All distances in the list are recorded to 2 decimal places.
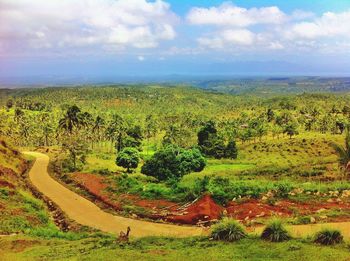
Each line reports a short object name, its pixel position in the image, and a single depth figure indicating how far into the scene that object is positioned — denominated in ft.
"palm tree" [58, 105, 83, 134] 238.68
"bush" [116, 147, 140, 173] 216.54
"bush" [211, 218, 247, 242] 67.05
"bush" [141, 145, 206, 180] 178.29
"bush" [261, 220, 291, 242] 64.90
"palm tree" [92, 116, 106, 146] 349.22
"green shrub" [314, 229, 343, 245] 61.21
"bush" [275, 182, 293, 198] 108.05
